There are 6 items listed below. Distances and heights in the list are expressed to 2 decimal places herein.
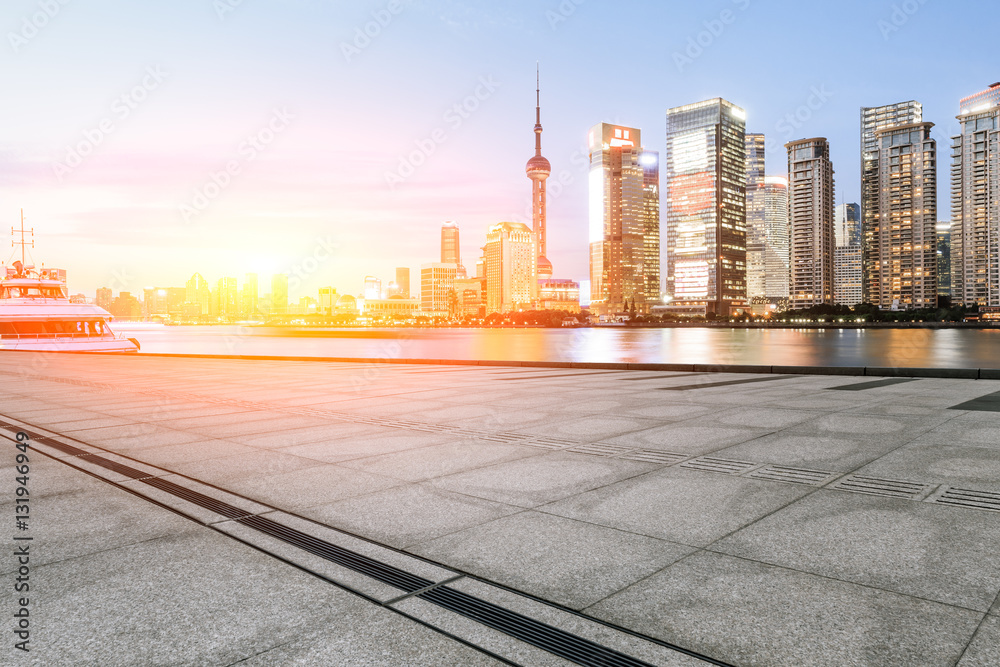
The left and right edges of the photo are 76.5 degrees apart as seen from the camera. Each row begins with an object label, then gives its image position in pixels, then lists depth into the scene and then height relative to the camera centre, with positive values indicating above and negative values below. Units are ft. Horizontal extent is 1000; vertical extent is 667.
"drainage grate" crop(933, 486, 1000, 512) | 18.53 -5.90
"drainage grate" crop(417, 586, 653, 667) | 10.69 -5.84
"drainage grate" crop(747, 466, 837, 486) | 21.94 -6.01
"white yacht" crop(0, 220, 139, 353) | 192.03 +0.56
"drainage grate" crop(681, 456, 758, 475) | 23.61 -6.03
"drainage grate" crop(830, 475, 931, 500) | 19.99 -5.94
